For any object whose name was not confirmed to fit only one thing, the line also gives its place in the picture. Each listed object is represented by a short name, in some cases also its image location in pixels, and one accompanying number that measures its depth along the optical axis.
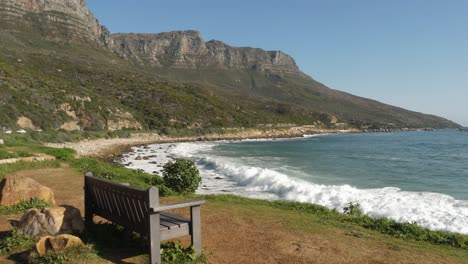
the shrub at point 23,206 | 9.05
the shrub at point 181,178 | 13.32
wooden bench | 5.70
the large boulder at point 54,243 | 6.05
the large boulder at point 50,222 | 6.78
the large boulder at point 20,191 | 9.37
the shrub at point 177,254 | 6.23
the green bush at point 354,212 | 11.88
